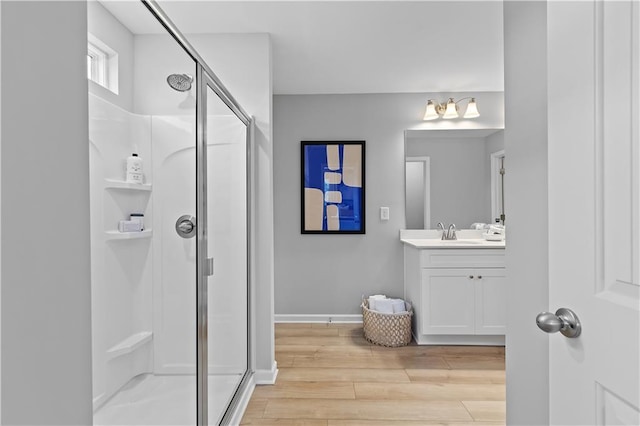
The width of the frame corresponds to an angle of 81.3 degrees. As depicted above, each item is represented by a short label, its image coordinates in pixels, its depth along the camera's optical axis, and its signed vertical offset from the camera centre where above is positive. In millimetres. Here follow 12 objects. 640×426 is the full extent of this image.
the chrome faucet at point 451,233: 3682 -205
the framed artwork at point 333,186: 3766 +266
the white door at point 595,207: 595 +10
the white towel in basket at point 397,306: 3240 -820
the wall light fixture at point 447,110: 3641 +1006
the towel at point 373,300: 3299 -789
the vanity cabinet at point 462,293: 3076 -669
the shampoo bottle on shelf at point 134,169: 1338 +157
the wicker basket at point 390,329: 3094 -978
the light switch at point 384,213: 3777 -8
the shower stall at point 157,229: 1198 -66
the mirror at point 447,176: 3719 +364
